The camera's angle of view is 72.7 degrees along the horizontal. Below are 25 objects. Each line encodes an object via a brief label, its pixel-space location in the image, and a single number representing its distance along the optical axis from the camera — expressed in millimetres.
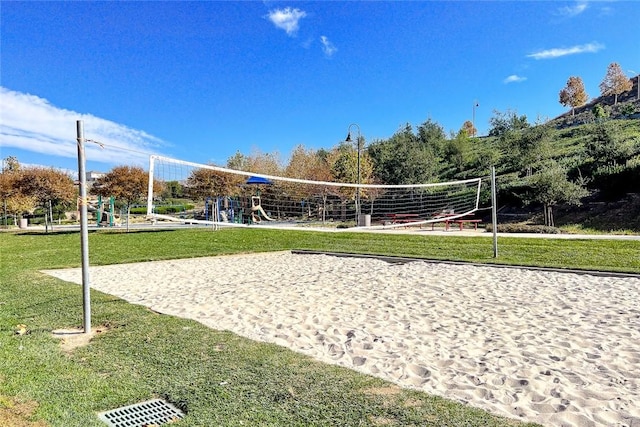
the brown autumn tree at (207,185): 21859
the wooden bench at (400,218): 20744
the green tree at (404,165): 34312
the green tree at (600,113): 48628
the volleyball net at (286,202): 20156
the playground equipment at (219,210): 22266
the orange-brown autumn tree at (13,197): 24230
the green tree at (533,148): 30672
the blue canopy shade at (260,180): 22447
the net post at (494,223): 10655
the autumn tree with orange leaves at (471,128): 81088
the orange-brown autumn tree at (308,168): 25625
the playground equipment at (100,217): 27222
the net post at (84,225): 4844
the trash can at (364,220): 19850
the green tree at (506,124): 42656
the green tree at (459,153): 45288
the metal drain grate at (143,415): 2725
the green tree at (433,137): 48938
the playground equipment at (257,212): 18262
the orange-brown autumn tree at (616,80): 57125
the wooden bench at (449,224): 20364
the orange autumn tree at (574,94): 63969
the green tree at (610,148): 25391
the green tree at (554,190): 19484
